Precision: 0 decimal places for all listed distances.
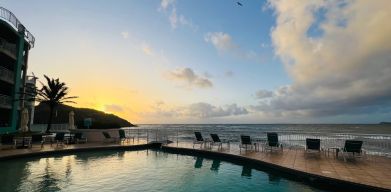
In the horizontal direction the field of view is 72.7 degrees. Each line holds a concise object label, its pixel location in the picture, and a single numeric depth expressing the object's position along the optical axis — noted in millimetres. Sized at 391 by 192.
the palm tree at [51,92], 30984
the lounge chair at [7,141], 17094
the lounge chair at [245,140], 16156
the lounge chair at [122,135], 21094
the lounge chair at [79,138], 20312
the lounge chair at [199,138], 18703
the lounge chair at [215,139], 17669
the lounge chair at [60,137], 19184
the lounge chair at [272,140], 15238
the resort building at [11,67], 24562
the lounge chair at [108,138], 21250
